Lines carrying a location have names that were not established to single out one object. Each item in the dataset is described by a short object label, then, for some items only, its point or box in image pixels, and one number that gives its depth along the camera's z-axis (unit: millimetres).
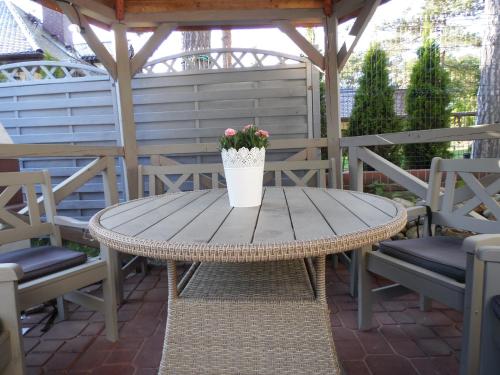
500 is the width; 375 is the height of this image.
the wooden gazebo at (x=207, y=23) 2832
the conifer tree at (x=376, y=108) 4148
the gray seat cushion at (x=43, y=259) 1458
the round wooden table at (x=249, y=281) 908
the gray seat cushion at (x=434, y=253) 1288
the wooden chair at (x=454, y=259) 1047
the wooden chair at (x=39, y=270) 1080
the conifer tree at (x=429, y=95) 4148
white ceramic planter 1386
